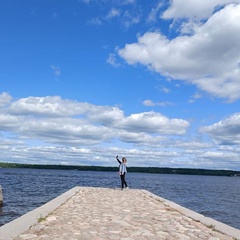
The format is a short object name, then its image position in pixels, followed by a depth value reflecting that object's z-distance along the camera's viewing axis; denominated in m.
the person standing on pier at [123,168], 14.22
